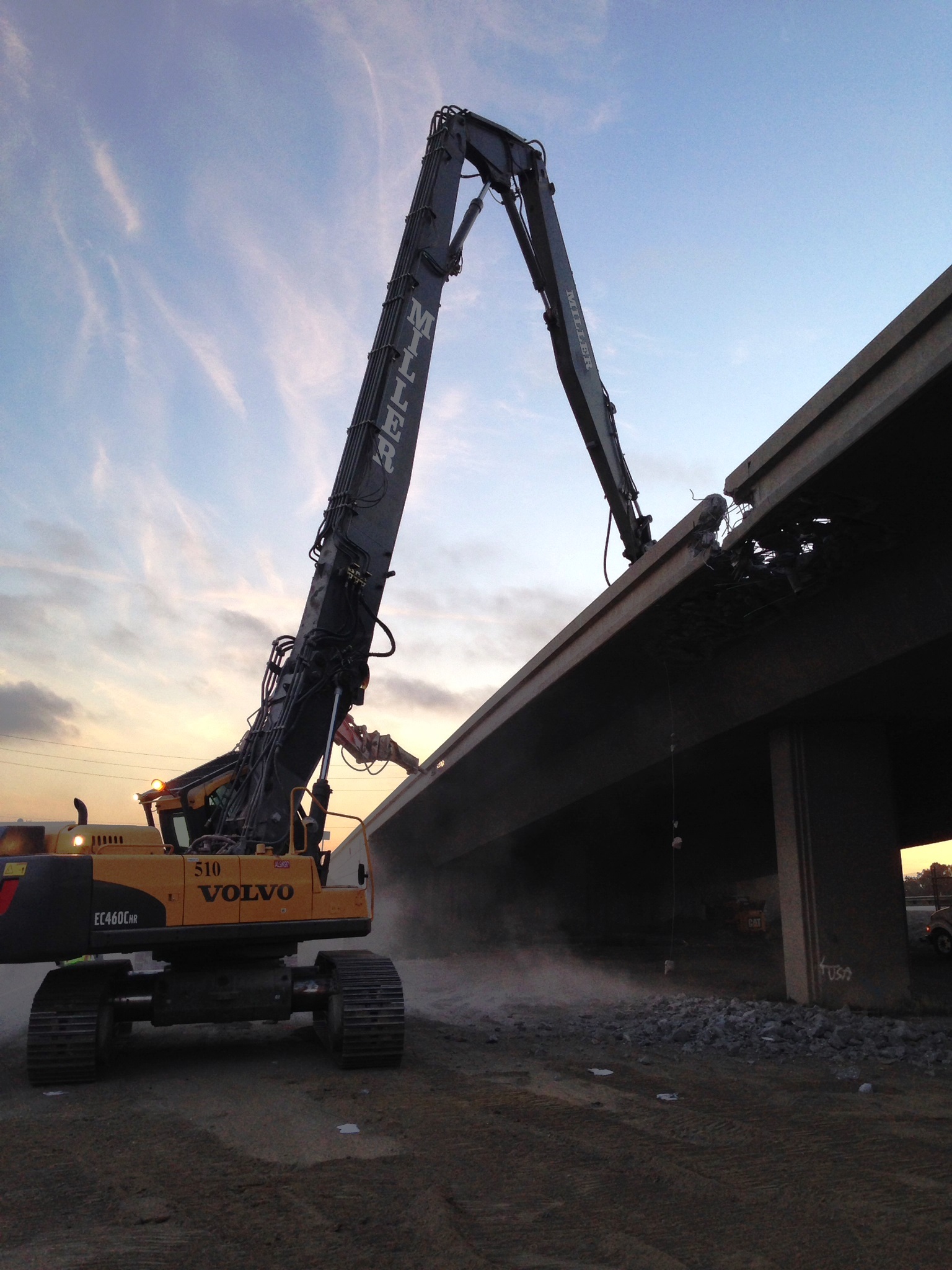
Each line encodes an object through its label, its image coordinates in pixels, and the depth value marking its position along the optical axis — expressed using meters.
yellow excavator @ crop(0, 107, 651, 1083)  8.28
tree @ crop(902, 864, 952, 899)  54.84
